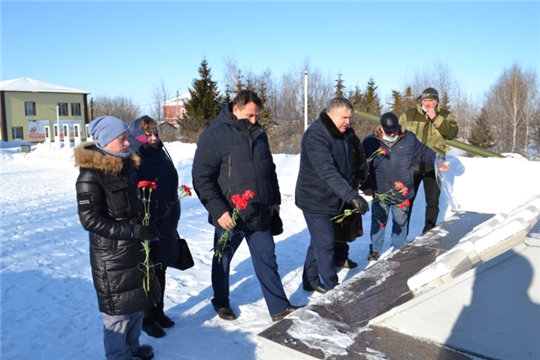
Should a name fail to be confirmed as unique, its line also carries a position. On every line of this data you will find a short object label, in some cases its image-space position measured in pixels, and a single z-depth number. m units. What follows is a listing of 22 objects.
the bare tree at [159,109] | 35.34
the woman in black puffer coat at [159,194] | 3.38
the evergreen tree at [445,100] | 27.92
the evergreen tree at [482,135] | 25.88
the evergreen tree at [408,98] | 27.64
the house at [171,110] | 36.50
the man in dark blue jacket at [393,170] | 4.80
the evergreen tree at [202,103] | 27.97
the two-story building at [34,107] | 43.53
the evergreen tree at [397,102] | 28.73
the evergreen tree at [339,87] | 28.89
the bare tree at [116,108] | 48.56
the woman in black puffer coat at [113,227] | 2.57
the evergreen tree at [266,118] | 23.68
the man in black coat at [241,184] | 3.41
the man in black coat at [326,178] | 3.54
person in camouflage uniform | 5.19
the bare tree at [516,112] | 26.72
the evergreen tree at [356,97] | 29.23
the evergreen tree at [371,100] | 28.02
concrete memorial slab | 1.97
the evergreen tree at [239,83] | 29.41
